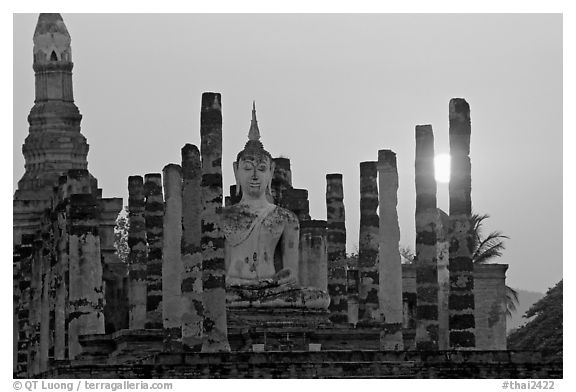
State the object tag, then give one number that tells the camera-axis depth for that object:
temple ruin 35.97
